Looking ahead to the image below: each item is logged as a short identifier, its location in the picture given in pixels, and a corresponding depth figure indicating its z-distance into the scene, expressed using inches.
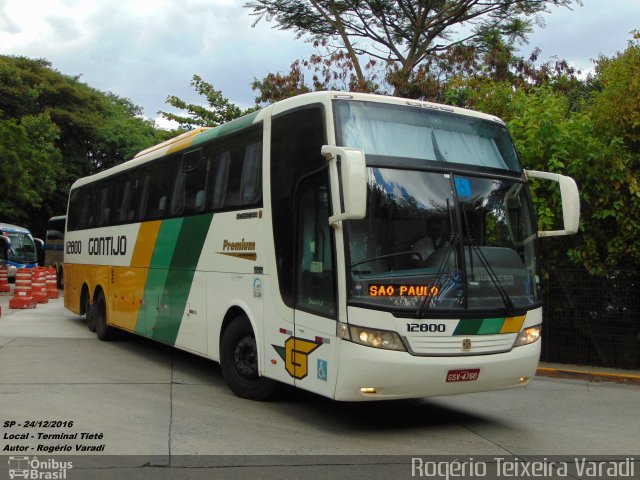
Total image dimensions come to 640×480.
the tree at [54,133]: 1266.0
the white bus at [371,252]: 241.8
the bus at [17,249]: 1294.3
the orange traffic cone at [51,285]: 936.9
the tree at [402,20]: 833.5
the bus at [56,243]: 1229.1
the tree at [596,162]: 421.1
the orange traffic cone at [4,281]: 1091.9
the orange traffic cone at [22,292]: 764.0
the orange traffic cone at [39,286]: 849.5
